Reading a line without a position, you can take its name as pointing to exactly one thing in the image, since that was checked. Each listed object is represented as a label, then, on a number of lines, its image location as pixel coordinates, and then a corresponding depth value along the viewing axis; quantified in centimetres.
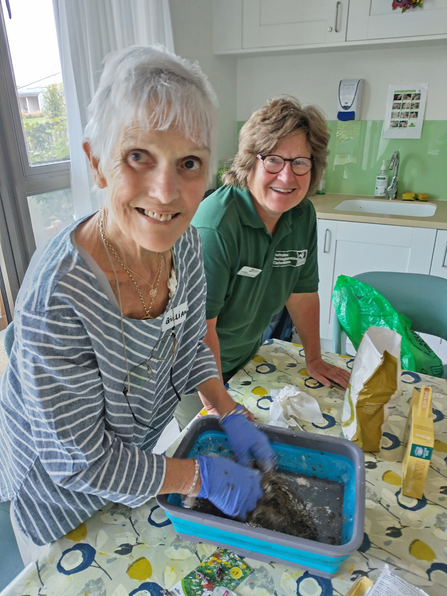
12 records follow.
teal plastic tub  66
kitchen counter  239
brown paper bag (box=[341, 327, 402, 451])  87
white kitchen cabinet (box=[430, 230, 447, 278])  237
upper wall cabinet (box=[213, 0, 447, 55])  237
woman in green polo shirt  117
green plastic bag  147
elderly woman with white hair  63
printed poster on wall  274
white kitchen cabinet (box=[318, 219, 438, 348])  245
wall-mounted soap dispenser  281
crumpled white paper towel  101
